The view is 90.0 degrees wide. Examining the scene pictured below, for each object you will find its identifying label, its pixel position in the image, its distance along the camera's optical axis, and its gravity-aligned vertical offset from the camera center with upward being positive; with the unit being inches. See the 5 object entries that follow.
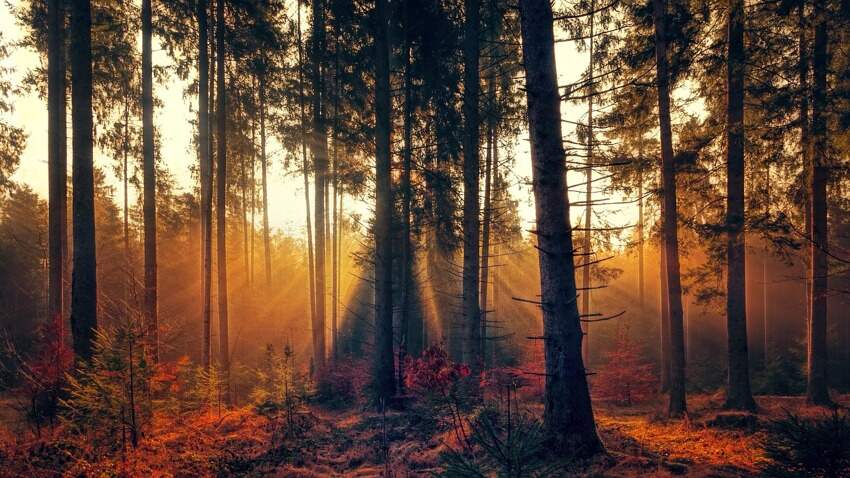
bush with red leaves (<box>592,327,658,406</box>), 604.1 -192.5
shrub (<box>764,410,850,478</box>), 127.3 -64.7
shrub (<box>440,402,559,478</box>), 119.7 -60.9
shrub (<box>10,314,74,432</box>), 307.3 -89.6
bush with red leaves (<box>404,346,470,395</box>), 269.7 -79.2
